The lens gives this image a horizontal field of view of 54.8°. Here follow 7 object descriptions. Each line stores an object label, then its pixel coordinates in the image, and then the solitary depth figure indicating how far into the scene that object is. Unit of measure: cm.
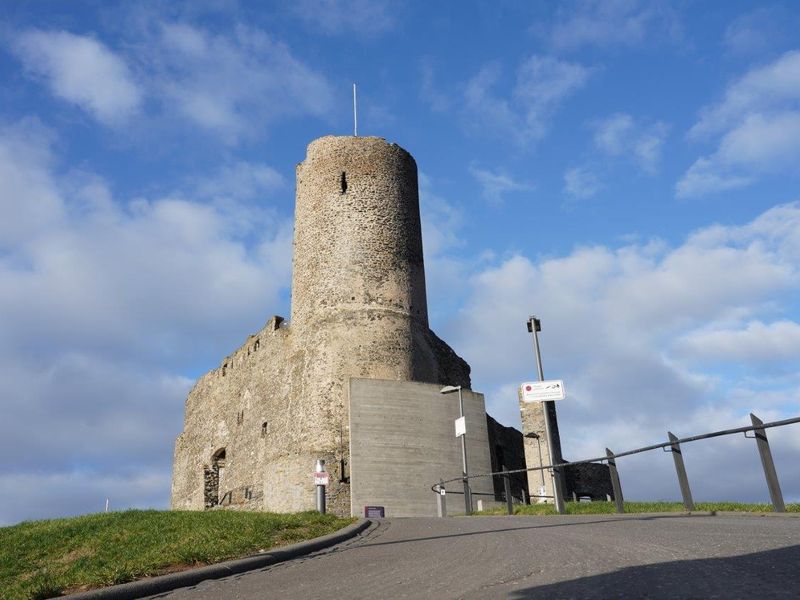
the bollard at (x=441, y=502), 2000
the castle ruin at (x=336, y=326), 2553
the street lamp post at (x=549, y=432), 1491
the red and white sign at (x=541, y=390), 1705
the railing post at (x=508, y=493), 1667
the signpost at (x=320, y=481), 1460
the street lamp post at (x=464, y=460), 1881
